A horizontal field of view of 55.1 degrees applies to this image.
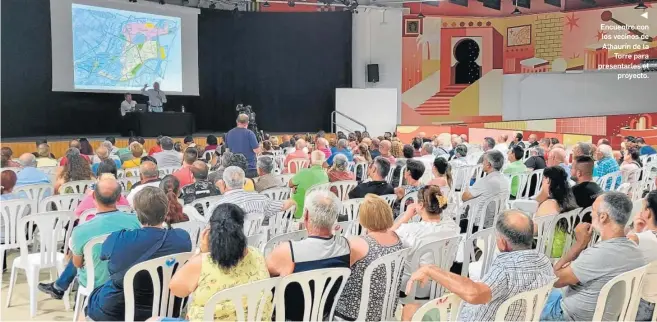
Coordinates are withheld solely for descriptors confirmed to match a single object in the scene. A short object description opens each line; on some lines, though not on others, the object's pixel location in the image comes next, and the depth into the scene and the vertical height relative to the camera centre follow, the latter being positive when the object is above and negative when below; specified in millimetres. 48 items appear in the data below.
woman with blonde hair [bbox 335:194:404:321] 3072 -658
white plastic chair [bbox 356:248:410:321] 2922 -749
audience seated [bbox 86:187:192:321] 2941 -599
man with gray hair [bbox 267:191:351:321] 2830 -576
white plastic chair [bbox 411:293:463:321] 2236 -681
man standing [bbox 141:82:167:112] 13461 +595
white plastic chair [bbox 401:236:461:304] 3318 -714
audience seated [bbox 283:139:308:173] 8022 -375
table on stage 12719 +32
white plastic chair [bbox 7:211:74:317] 4137 -847
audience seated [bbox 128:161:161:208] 5047 -390
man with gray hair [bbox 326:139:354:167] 8777 -338
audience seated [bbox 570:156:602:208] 4551 -425
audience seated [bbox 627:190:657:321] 2971 -572
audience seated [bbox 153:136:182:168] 7926 -412
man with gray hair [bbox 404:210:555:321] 2521 -617
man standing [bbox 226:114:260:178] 7660 -175
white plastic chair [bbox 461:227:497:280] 3582 -736
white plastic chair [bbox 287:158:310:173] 7951 -484
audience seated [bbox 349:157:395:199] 5227 -487
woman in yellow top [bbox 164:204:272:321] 2619 -609
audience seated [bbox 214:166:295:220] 4398 -504
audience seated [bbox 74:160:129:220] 4250 -545
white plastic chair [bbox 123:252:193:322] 2809 -710
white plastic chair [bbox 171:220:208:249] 3591 -589
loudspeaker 17391 +1488
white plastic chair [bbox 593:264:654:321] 2555 -707
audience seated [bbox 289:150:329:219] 5680 -504
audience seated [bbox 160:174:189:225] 3660 -489
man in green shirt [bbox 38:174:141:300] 3322 -541
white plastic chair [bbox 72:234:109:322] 3234 -728
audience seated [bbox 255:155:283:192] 5770 -464
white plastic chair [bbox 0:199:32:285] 4633 -691
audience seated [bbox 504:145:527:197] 6805 -464
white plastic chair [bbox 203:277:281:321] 2309 -659
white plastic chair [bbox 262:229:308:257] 3295 -610
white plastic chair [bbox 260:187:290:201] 5532 -598
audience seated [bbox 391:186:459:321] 3729 -596
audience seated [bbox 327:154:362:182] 6289 -458
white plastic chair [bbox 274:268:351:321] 2576 -687
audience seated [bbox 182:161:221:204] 5020 -497
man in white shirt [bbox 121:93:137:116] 13134 +431
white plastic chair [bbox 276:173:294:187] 6496 -546
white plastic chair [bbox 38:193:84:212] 4895 -606
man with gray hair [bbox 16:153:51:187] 5723 -468
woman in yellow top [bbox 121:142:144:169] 7574 -359
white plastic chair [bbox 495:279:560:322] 2419 -700
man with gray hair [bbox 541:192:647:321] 2887 -640
